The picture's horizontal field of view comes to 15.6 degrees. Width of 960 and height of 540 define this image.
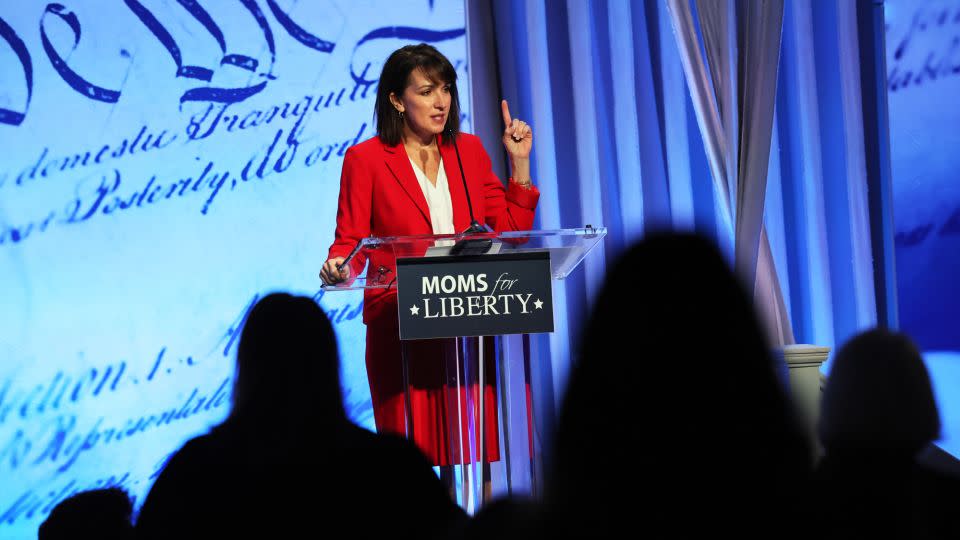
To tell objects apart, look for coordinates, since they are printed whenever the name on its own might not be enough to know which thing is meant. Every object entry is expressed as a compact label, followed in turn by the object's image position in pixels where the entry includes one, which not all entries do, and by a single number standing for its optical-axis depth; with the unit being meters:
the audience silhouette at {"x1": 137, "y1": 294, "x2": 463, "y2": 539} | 7.67
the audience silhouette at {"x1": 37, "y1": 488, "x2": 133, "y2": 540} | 7.91
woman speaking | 9.25
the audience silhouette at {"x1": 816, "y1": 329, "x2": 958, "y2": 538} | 6.47
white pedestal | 10.15
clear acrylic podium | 8.75
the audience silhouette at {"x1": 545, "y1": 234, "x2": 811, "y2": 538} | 5.39
